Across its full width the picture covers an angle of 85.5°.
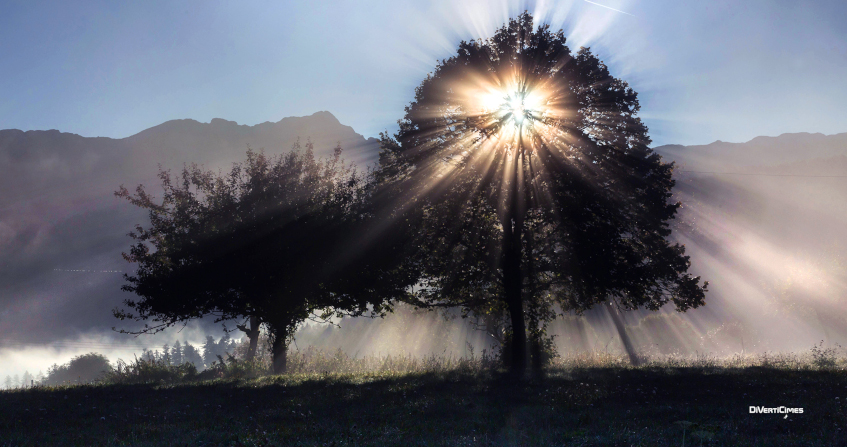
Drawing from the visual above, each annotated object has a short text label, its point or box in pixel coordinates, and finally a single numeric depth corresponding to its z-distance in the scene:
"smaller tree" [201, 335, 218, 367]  168.50
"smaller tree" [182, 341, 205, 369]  166.25
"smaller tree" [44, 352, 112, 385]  68.44
